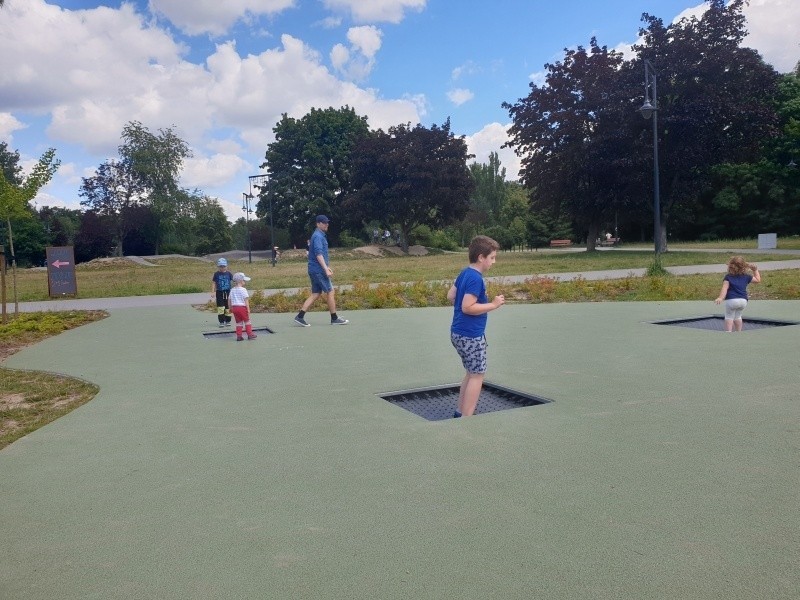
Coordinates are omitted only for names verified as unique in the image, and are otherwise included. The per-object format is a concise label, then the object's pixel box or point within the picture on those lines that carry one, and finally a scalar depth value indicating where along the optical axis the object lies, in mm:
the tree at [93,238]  63719
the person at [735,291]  9070
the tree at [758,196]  43900
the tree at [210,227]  69125
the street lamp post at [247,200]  46881
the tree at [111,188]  66625
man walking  10875
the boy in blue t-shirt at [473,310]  4910
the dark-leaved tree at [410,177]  54906
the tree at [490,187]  79875
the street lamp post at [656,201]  19609
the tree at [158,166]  65188
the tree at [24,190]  12906
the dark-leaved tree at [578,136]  34219
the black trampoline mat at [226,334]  10308
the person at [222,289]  11469
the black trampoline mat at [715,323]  9797
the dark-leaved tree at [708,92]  31344
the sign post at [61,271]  19828
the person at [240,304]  9633
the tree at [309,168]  62469
